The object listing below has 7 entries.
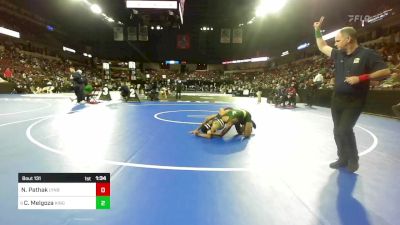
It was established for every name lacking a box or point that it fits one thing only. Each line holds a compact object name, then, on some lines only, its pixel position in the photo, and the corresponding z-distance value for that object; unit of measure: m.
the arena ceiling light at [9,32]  33.72
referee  4.18
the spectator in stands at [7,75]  27.67
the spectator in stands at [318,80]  17.55
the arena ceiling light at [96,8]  27.98
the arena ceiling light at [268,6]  26.12
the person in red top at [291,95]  16.98
